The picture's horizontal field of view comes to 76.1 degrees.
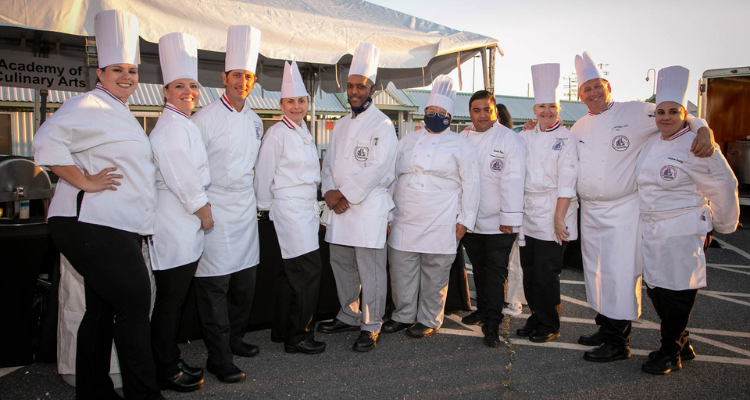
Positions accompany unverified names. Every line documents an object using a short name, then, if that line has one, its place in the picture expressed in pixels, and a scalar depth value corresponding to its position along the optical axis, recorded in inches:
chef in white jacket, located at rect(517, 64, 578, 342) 140.1
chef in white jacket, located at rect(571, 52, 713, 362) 131.7
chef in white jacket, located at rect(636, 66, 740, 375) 119.0
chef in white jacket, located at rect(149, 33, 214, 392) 100.4
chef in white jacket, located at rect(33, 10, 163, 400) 87.4
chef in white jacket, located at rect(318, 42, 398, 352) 138.8
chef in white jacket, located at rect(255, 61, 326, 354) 132.2
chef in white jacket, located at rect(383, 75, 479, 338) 145.3
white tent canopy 145.6
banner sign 206.7
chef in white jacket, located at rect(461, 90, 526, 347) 145.0
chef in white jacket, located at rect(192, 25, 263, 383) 117.4
